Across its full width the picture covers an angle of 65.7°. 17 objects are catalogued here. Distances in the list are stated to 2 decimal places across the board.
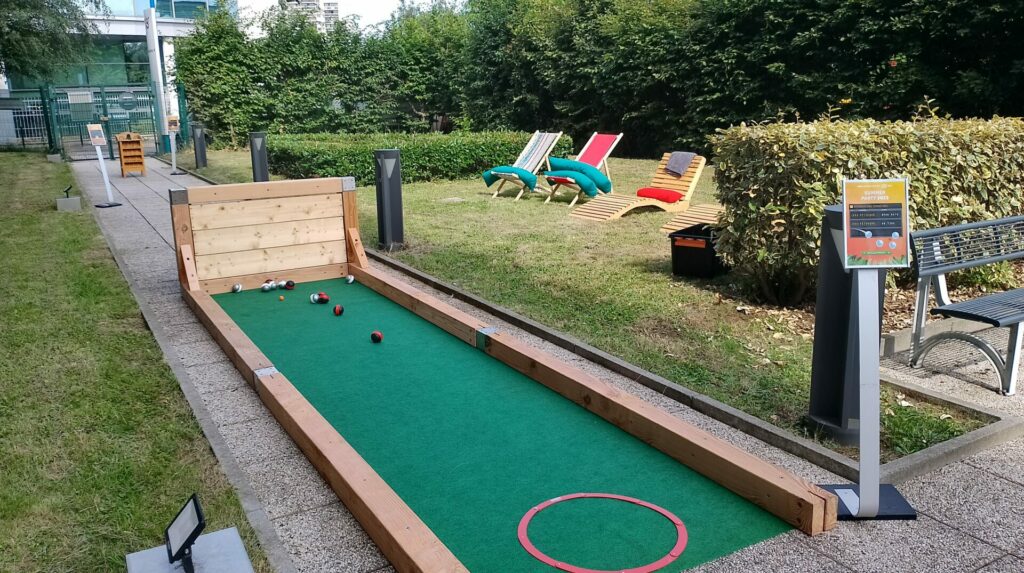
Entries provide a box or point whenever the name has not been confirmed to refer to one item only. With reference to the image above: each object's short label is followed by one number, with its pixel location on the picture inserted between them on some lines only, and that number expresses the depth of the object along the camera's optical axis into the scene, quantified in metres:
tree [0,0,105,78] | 20.83
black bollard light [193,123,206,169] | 18.23
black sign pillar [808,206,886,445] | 3.72
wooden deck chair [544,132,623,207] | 13.05
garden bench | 4.57
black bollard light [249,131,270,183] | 14.19
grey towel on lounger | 11.27
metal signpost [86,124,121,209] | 12.68
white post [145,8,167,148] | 25.62
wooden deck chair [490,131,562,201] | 13.73
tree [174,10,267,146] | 23.75
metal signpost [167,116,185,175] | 18.12
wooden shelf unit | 17.41
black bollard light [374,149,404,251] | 8.62
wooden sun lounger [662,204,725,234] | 8.96
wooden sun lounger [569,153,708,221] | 10.78
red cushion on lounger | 10.91
